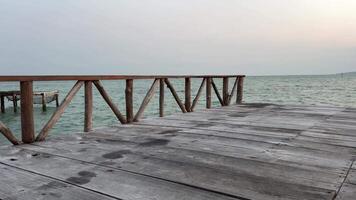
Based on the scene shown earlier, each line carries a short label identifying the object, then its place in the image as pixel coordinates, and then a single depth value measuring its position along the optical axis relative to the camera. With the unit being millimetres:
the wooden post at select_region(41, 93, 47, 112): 25172
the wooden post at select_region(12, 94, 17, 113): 23419
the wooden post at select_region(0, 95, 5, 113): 23234
